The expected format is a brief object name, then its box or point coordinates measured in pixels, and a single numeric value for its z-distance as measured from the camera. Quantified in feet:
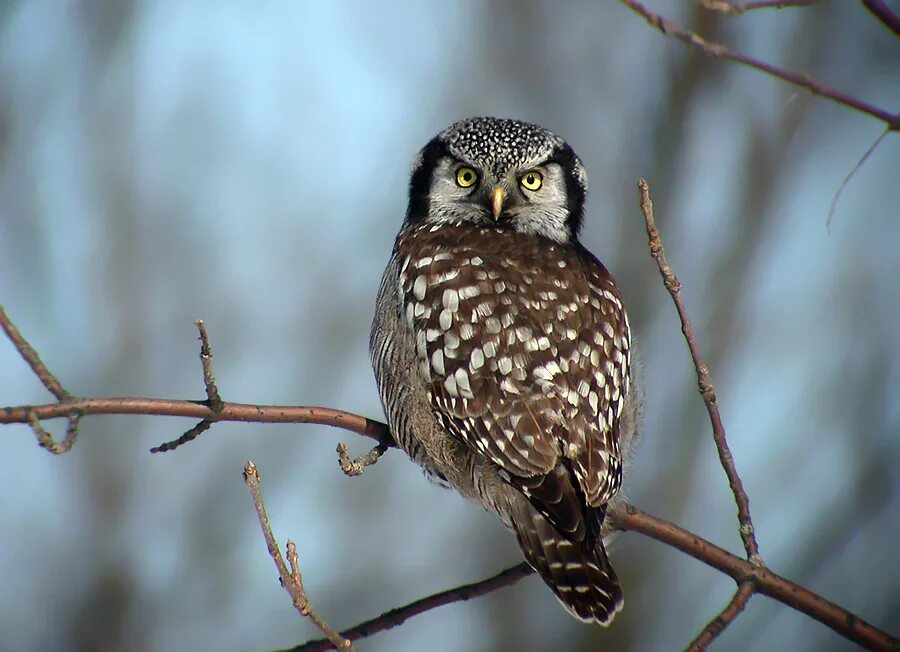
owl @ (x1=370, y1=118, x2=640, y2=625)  24.57
